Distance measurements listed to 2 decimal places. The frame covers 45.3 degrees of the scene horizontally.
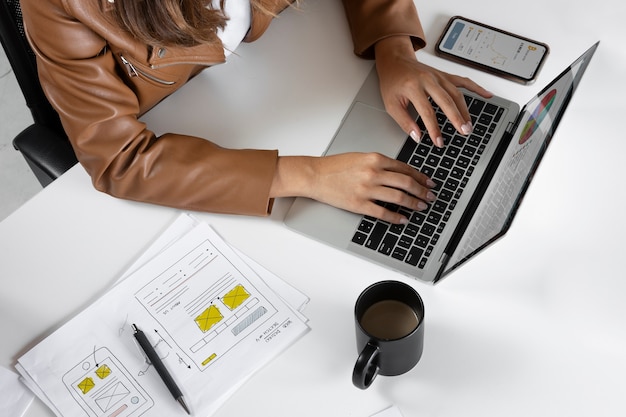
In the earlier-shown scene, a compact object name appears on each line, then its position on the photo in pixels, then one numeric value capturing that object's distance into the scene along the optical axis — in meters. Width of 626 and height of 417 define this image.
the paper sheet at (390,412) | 0.91
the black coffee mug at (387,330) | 0.87
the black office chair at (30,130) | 1.17
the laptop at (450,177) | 0.99
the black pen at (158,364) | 0.94
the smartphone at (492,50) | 1.18
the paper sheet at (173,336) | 0.96
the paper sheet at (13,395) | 0.95
